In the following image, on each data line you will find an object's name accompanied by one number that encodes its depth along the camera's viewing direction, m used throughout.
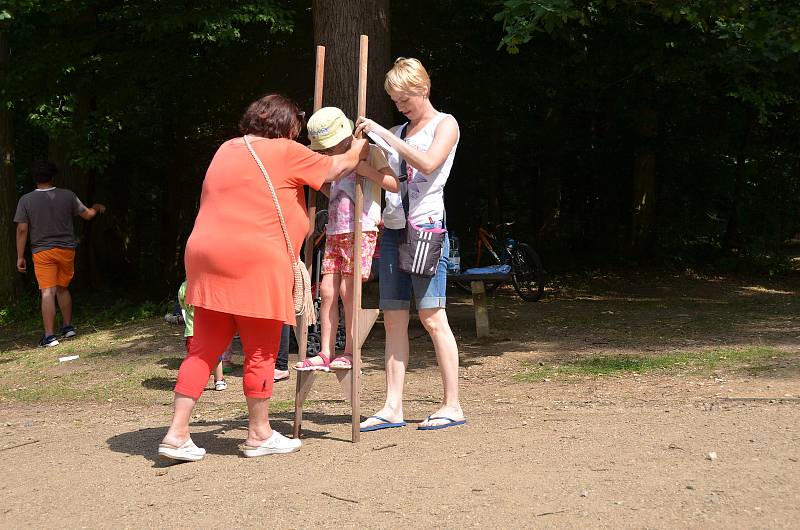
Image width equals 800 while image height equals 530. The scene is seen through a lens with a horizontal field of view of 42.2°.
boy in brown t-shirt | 10.99
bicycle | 14.12
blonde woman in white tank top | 5.24
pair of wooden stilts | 5.36
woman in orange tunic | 4.90
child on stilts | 5.27
